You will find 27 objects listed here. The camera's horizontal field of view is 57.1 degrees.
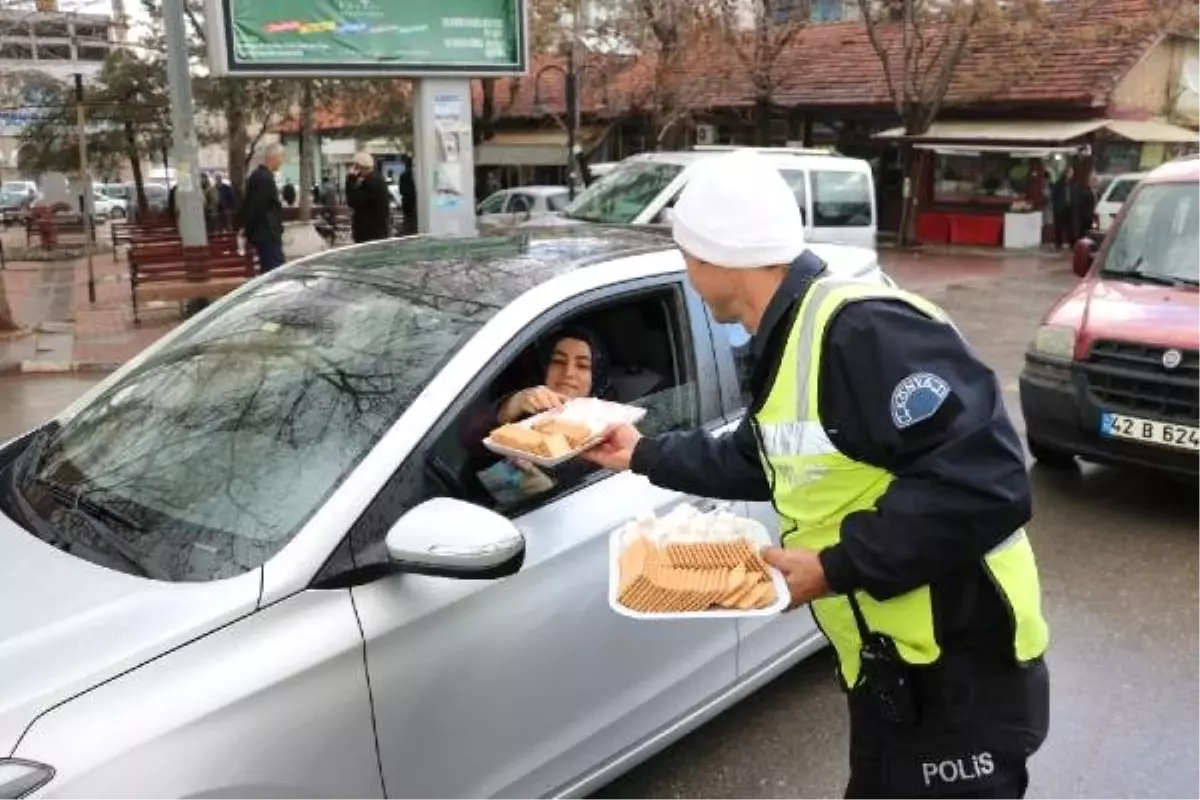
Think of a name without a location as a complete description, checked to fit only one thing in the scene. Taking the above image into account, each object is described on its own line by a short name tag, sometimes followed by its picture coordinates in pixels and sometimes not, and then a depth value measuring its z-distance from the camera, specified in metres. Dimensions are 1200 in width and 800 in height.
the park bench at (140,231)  17.16
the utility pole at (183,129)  11.05
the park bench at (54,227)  26.28
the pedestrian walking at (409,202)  17.62
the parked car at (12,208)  37.41
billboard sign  10.03
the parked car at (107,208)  39.31
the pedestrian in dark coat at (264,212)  12.84
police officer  1.66
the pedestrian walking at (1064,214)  22.86
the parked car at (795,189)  11.44
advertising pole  11.26
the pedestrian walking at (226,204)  21.86
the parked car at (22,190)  42.84
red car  5.33
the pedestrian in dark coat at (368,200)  13.17
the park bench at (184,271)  12.06
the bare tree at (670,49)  19.25
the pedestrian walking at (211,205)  22.56
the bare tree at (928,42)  20.92
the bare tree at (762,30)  20.77
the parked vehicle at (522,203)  19.12
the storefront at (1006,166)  22.91
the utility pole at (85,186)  12.79
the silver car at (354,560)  1.95
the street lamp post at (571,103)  14.41
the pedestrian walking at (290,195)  39.10
